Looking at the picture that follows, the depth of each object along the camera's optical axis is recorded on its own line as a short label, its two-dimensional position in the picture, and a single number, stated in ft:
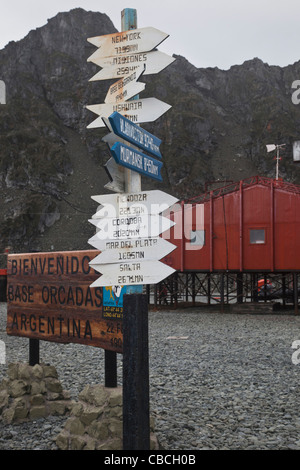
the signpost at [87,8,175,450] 14.28
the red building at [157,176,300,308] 79.71
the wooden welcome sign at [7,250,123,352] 18.89
